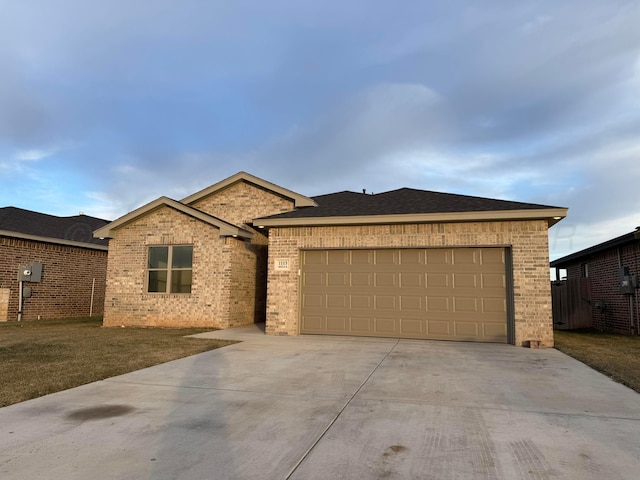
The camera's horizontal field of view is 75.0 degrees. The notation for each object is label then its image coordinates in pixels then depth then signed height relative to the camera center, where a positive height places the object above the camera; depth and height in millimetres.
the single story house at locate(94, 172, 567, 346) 10520 +600
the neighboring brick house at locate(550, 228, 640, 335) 13039 +403
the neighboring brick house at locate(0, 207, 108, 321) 16422 +911
